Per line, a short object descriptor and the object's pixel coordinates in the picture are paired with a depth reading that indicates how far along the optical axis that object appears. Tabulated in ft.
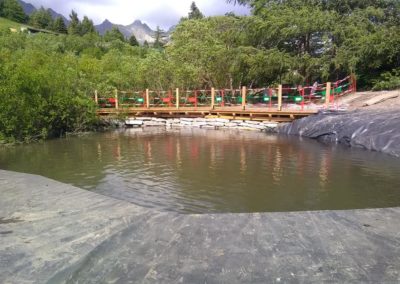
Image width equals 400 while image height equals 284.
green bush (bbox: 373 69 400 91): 55.11
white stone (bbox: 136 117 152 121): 61.67
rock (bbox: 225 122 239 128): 54.46
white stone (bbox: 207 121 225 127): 55.72
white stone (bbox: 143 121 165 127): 61.00
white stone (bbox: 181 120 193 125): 58.39
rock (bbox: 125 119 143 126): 60.51
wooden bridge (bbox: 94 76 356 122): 51.44
